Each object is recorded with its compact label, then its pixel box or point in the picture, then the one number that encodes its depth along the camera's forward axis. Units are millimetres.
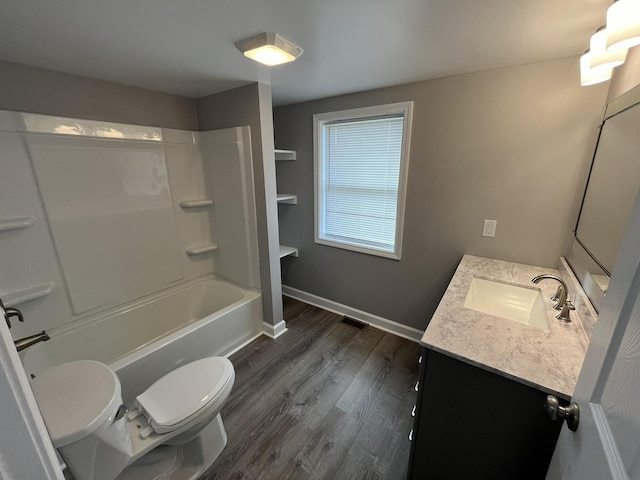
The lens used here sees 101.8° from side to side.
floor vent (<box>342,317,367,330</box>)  2582
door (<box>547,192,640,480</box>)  475
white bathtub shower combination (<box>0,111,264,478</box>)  1591
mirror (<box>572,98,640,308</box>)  943
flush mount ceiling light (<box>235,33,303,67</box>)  1228
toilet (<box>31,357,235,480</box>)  938
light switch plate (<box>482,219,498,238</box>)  1828
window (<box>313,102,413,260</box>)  2158
